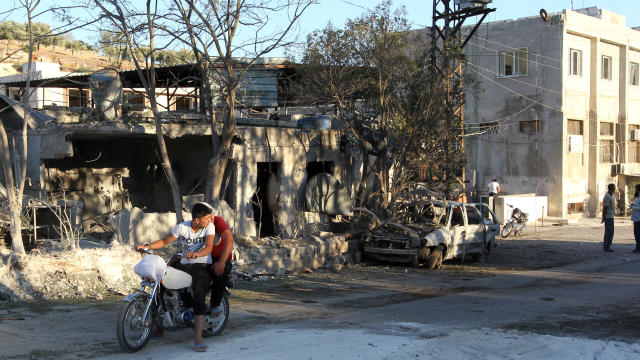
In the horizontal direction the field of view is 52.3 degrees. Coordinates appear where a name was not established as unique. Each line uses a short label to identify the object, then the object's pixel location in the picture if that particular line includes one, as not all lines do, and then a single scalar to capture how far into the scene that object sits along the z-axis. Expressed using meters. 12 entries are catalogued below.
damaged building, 14.32
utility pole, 18.62
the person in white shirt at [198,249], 7.09
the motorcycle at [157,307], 6.70
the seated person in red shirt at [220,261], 7.30
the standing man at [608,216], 17.72
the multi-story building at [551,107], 31.69
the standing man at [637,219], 17.45
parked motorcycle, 22.66
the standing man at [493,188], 28.56
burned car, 14.91
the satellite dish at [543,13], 31.17
